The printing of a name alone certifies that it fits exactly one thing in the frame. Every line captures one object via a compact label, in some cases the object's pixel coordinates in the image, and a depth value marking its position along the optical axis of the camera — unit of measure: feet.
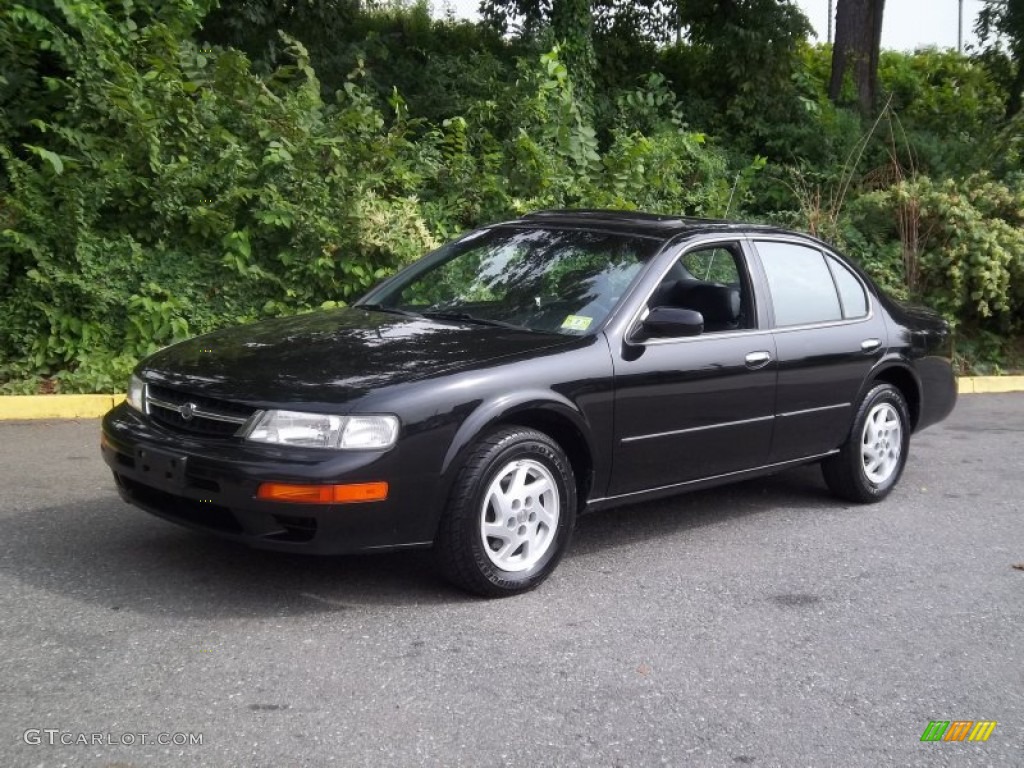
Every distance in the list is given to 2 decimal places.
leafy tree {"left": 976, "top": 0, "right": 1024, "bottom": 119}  58.80
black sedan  14.03
